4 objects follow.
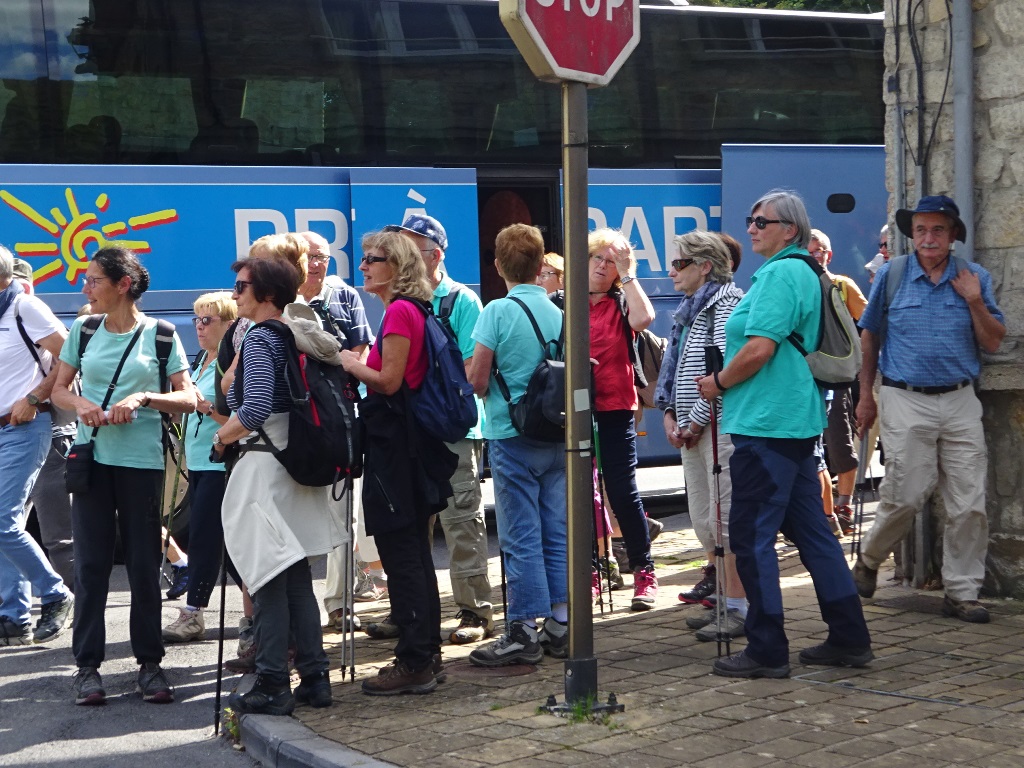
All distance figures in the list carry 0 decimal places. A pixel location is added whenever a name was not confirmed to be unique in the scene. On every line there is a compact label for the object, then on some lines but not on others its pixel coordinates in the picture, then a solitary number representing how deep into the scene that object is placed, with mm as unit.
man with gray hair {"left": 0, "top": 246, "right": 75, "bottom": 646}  7418
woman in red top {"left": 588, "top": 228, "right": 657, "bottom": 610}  7496
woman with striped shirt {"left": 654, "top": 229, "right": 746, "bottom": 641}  6711
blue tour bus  9930
